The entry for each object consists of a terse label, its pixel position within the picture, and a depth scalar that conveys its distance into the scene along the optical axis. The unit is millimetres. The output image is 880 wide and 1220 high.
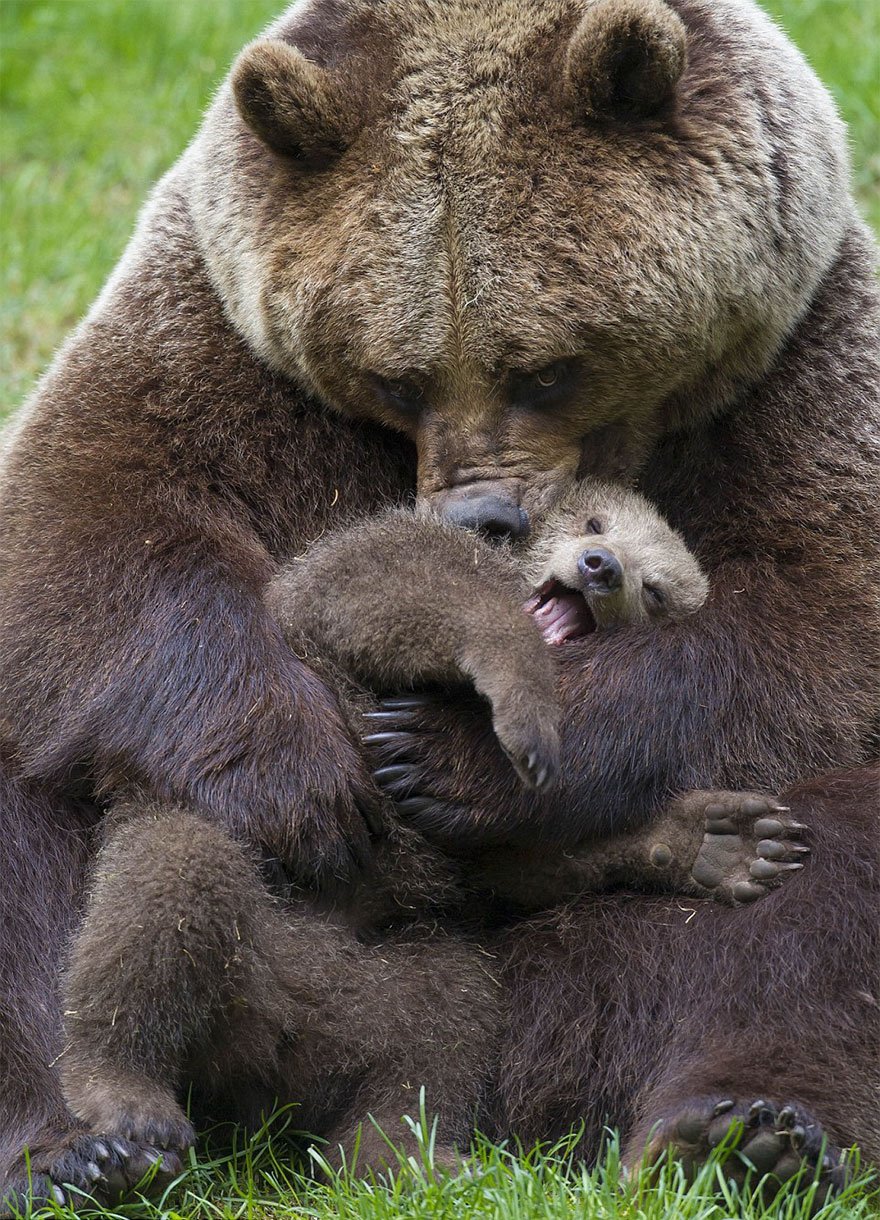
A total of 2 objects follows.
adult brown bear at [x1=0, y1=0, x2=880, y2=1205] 10961
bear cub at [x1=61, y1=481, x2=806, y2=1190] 9656
